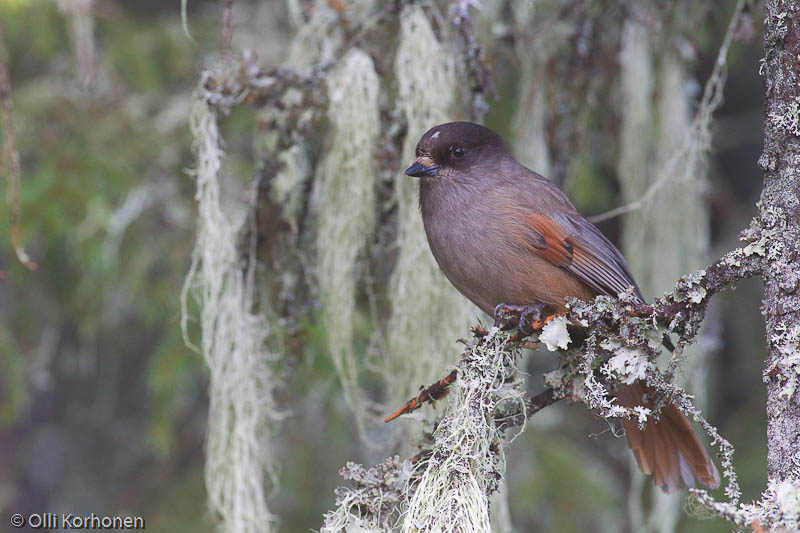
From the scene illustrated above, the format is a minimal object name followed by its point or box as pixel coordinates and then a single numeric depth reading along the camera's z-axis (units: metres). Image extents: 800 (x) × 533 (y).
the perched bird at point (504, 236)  5.57
